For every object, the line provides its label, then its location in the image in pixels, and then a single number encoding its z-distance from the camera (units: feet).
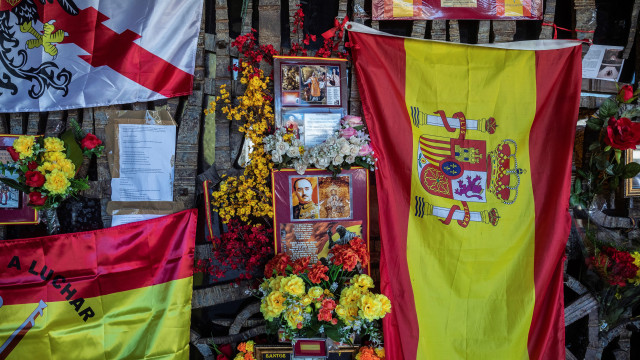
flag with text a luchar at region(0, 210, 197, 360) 8.41
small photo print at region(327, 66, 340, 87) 9.08
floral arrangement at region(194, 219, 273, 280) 8.96
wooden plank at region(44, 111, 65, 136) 9.11
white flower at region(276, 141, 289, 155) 8.25
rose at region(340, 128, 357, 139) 8.48
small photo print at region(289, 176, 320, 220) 8.76
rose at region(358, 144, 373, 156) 8.33
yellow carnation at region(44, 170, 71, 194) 8.02
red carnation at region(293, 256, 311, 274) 8.05
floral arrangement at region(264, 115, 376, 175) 8.25
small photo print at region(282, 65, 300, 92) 8.94
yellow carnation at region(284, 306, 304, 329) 7.62
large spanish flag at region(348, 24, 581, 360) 8.59
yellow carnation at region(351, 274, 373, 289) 7.94
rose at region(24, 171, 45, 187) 8.02
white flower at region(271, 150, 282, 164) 8.32
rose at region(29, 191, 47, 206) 8.16
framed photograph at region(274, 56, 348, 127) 8.94
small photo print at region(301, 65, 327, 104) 8.97
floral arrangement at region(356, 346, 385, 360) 8.48
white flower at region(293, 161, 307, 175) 8.43
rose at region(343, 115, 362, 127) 8.71
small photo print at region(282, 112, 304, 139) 8.93
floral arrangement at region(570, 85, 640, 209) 9.01
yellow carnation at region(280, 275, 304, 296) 7.54
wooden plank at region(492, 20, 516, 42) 9.42
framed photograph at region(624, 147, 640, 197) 9.80
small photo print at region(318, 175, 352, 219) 8.80
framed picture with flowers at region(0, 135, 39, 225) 8.93
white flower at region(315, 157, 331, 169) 8.23
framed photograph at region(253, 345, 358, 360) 8.76
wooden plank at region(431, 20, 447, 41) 9.38
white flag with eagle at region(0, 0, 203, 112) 8.61
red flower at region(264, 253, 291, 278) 8.11
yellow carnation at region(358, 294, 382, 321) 7.39
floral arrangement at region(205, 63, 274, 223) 8.84
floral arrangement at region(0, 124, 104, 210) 8.08
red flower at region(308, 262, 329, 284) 7.82
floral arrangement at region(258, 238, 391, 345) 7.63
